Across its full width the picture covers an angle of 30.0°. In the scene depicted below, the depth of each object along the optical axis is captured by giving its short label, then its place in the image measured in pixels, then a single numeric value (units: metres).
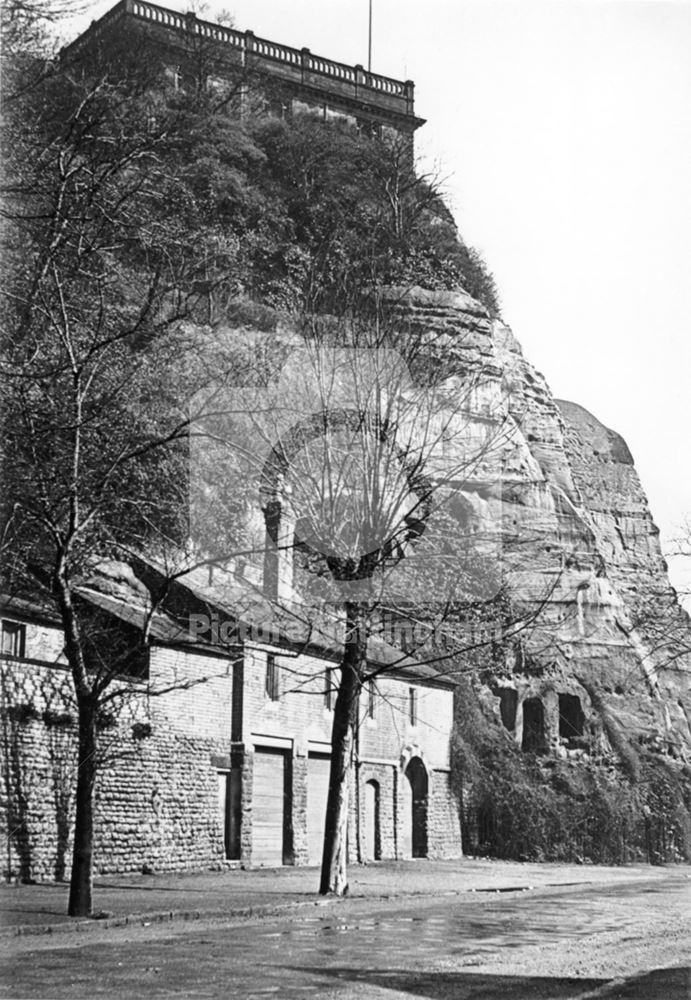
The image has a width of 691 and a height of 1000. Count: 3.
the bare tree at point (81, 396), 13.07
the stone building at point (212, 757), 21.81
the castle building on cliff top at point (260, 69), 48.12
